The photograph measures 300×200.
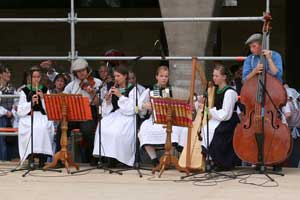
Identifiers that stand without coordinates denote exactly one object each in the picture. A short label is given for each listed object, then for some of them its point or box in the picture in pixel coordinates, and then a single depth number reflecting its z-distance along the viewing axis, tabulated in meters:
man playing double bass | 14.99
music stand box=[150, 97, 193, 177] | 15.25
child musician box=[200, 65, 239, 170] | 15.78
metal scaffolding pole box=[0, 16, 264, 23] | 16.85
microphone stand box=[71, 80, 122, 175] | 16.36
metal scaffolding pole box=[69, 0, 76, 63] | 17.42
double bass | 14.78
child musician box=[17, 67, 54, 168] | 16.74
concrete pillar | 18.45
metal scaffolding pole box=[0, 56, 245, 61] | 16.71
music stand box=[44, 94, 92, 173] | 15.81
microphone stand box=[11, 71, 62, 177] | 16.47
